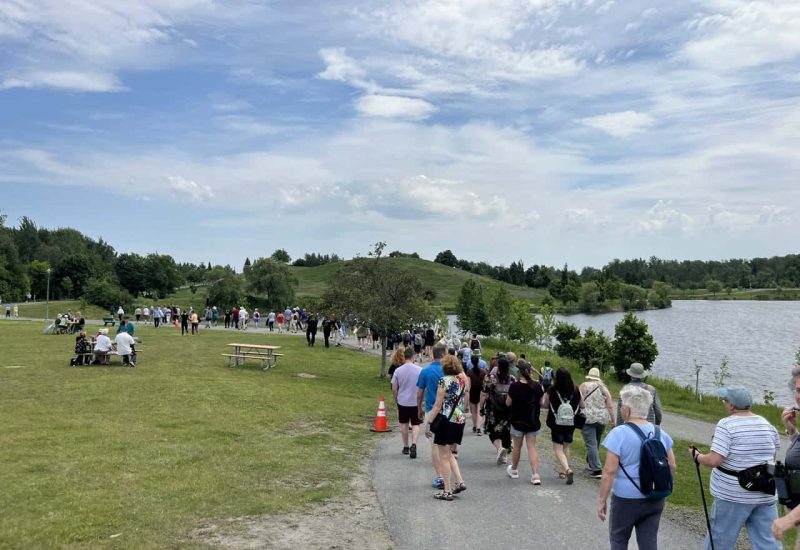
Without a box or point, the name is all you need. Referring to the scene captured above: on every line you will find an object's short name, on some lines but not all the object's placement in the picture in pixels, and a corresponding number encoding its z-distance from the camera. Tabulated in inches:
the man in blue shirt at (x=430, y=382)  371.6
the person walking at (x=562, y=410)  355.3
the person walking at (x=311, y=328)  1191.4
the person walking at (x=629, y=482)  193.5
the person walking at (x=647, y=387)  322.3
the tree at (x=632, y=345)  1465.3
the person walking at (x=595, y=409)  374.6
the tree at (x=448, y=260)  7770.7
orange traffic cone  513.7
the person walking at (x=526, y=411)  356.5
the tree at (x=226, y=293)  2554.1
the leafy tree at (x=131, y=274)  4232.3
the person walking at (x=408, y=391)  410.6
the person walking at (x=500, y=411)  398.9
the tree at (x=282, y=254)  4879.9
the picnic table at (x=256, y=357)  853.8
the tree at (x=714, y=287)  6934.1
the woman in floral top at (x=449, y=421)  313.6
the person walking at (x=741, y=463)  198.1
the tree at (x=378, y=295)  853.2
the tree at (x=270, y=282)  2989.7
